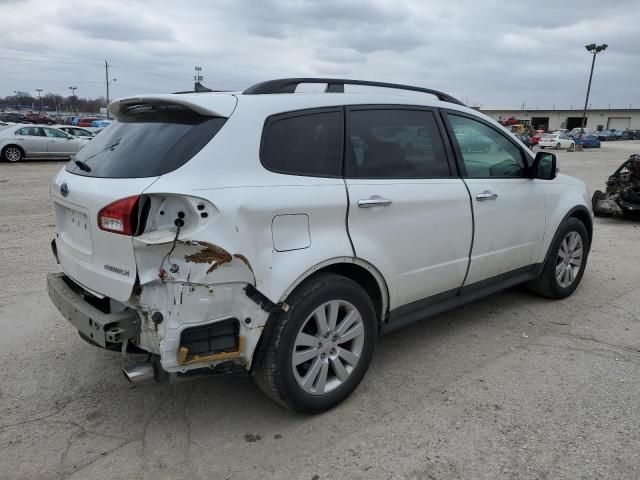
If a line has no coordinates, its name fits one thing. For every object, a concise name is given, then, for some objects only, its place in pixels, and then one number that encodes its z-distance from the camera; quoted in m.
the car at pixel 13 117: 42.78
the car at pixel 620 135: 72.61
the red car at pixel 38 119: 46.35
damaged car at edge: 9.27
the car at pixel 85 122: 44.98
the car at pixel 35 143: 18.17
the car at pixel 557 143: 41.38
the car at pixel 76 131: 20.86
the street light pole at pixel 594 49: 40.62
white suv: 2.51
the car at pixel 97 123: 38.93
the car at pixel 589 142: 45.15
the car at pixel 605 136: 70.12
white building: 99.38
